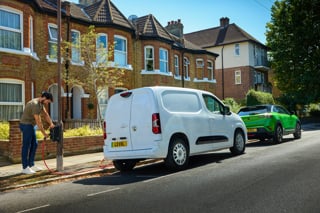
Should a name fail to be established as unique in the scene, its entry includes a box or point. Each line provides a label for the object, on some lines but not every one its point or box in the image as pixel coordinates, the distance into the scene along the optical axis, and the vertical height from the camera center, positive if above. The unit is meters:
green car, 13.06 -0.38
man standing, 8.22 -0.27
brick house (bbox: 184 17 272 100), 38.97 +6.36
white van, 7.73 -0.31
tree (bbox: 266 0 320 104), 30.81 +6.27
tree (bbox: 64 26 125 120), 15.08 +2.67
